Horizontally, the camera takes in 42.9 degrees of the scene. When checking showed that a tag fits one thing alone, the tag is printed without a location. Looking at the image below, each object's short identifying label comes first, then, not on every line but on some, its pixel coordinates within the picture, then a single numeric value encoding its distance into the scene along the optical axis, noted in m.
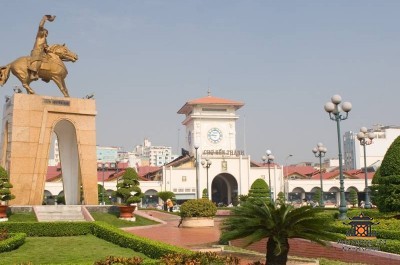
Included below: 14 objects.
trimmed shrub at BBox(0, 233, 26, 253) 16.16
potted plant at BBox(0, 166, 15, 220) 25.50
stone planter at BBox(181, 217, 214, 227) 28.70
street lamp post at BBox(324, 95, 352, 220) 19.42
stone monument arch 28.70
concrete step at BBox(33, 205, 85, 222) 26.50
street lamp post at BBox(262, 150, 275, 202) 37.93
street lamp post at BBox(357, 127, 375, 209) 30.19
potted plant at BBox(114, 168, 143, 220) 28.75
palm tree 10.80
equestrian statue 29.91
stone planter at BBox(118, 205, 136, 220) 28.60
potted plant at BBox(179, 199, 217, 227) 28.70
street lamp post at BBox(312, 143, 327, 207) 30.81
